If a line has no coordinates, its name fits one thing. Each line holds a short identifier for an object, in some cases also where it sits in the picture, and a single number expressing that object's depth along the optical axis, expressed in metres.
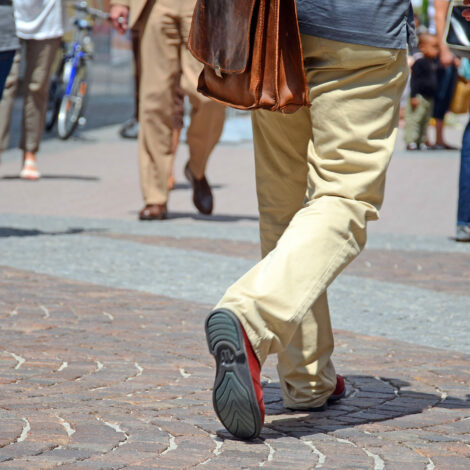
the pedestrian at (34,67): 16.13
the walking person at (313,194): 5.12
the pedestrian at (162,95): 13.38
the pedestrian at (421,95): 25.65
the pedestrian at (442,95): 25.71
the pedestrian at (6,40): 11.06
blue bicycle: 24.42
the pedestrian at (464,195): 12.64
